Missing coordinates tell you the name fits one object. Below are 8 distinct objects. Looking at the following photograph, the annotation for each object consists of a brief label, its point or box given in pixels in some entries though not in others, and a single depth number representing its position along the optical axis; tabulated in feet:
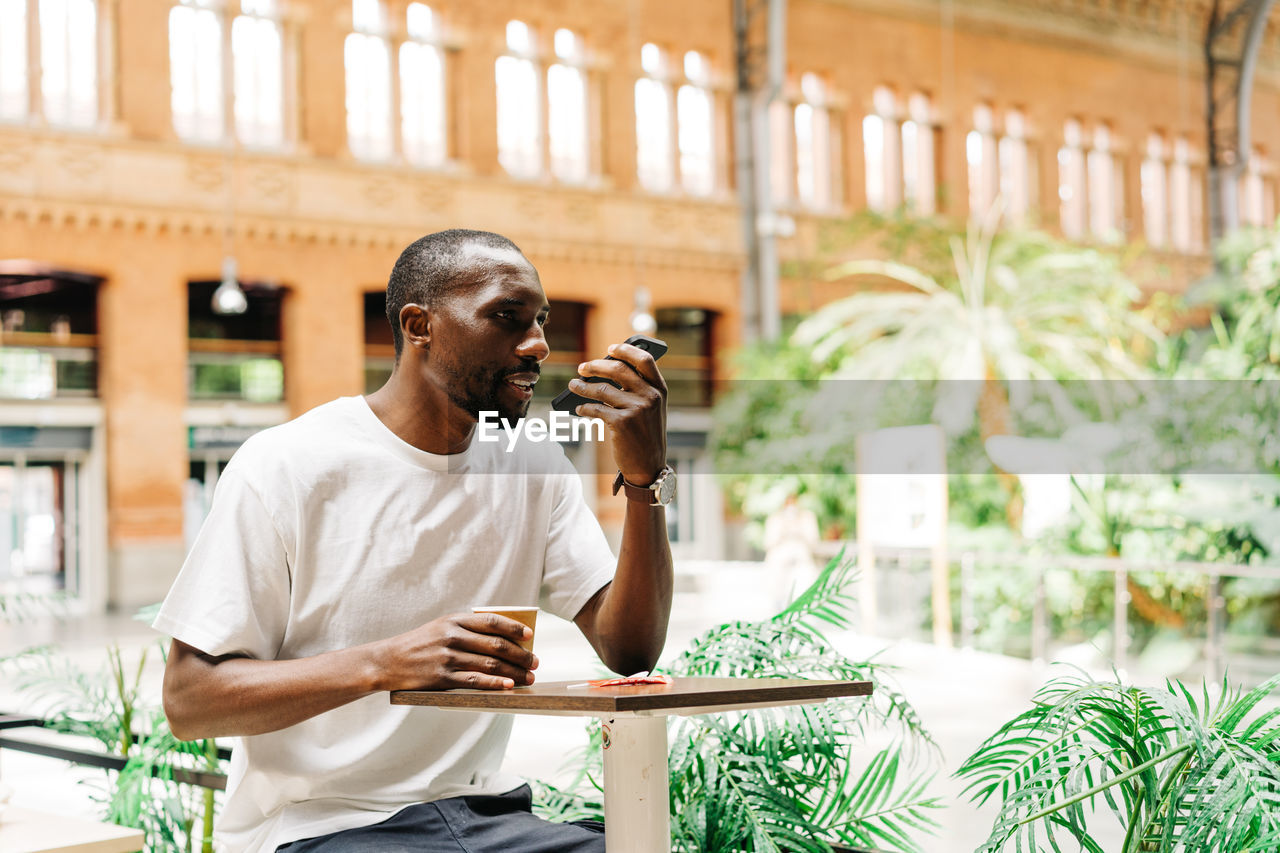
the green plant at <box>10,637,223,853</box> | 9.70
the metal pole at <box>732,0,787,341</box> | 67.92
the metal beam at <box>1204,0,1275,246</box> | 77.85
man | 5.61
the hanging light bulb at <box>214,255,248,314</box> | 49.26
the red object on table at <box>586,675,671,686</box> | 5.50
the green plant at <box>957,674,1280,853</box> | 5.34
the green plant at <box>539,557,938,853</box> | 7.64
